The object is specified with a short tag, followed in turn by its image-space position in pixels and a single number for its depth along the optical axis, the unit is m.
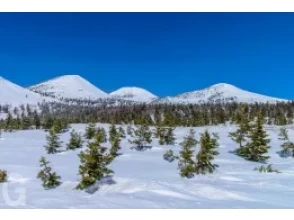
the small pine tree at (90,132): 48.35
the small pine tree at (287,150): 39.12
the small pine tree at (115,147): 37.14
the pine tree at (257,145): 35.76
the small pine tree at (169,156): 35.89
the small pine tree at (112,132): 47.78
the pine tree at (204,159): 27.81
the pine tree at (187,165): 26.69
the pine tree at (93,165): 21.30
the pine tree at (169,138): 45.61
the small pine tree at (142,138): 43.02
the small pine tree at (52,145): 41.52
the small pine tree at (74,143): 43.62
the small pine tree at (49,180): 21.90
